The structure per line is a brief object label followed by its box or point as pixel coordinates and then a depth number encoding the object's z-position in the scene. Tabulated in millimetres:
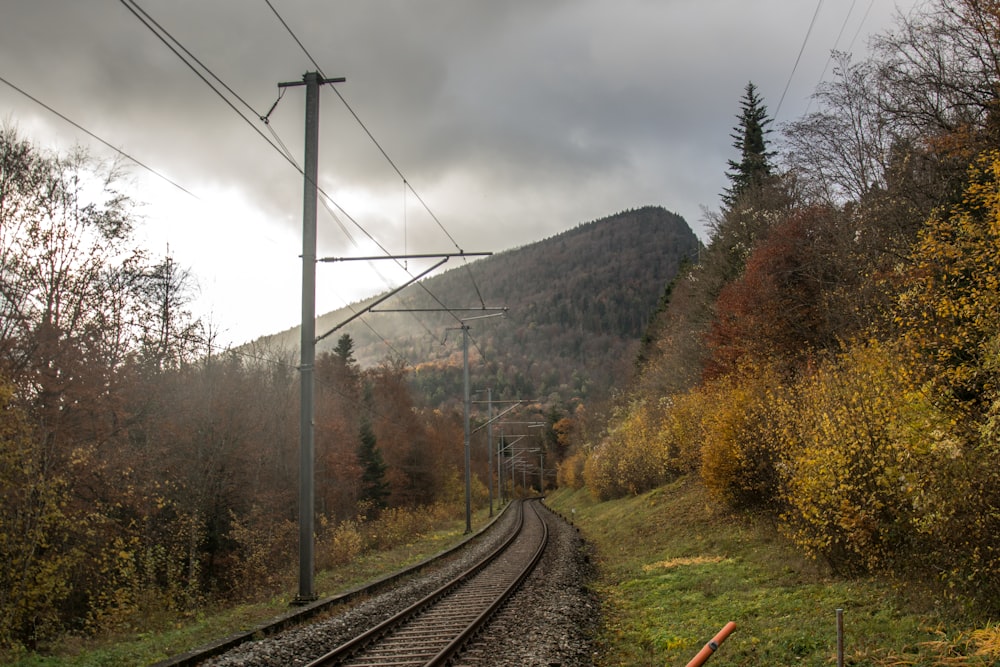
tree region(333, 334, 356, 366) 72000
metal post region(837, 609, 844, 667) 5123
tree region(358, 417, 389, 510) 47688
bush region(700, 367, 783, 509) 19938
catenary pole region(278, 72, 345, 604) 15383
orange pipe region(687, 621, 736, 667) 4446
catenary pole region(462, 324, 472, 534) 37000
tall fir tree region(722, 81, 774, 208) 47312
